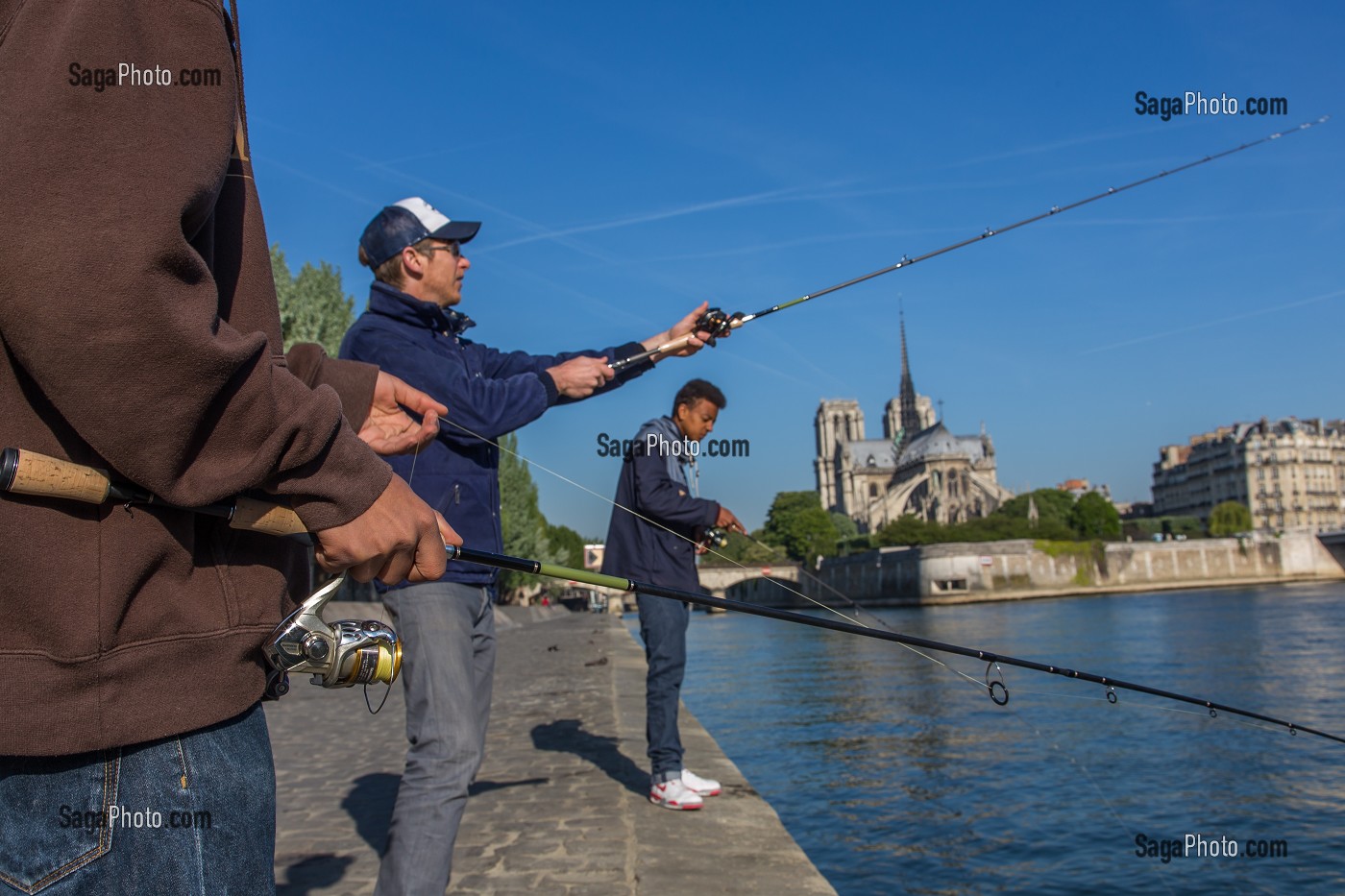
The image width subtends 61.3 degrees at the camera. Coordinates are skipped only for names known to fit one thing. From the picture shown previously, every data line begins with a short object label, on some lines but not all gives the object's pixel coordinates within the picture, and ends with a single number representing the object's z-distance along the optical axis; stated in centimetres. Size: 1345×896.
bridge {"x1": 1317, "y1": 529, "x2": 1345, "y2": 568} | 9312
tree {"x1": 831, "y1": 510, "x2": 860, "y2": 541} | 16712
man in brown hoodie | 145
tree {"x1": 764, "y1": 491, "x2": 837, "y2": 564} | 13231
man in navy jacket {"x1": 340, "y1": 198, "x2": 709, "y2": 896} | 354
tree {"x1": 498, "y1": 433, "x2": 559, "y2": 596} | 6036
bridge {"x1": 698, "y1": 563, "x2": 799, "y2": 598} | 9158
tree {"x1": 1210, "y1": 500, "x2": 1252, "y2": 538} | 12194
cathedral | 15988
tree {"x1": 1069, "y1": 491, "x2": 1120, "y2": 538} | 12731
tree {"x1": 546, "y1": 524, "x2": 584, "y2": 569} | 10521
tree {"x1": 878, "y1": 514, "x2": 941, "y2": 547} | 11506
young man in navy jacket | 622
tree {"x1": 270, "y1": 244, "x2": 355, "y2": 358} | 3581
